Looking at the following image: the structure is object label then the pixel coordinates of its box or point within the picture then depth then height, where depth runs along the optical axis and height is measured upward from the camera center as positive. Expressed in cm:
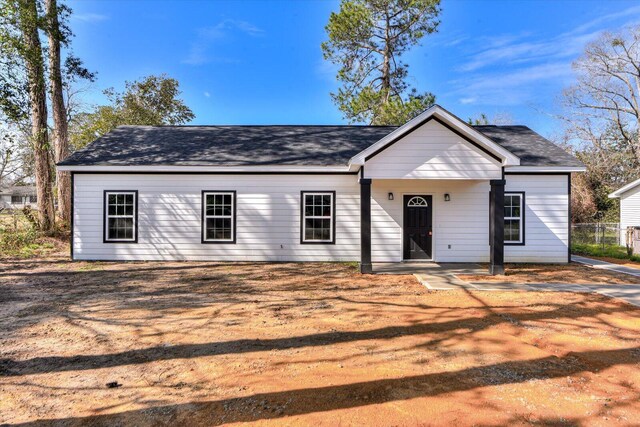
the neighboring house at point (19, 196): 4934 +259
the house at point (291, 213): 1078 -2
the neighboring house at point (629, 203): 1944 +57
